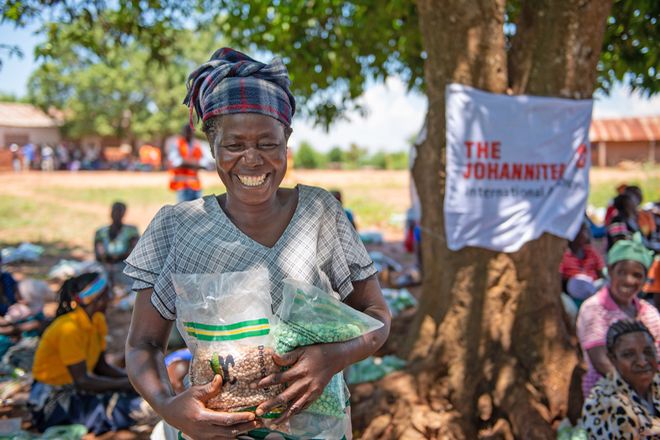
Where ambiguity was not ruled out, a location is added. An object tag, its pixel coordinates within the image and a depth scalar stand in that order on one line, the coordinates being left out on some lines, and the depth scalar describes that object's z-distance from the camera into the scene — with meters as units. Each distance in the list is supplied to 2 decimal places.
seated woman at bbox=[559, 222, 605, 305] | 4.80
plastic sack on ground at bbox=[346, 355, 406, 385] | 3.97
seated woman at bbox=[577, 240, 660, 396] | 3.29
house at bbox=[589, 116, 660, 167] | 27.64
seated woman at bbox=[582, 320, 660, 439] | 2.78
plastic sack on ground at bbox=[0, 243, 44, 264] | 8.55
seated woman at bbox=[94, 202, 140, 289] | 6.66
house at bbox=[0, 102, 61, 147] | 35.28
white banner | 3.61
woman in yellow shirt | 3.61
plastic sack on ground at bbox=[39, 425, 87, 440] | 3.48
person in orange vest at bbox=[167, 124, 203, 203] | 7.42
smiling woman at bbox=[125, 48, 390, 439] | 1.54
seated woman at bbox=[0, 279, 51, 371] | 4.52
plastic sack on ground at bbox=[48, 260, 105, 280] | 6.89
